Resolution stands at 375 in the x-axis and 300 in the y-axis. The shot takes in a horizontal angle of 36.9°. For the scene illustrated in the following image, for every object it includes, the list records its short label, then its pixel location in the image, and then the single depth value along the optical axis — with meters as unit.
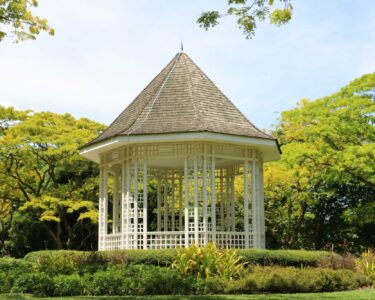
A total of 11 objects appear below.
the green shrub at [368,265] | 15.51
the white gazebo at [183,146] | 16.02
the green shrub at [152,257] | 14.36
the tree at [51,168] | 26.22
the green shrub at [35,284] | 12.50
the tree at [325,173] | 23.22
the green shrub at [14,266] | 14.24
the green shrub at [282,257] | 14.84
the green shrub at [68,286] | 12.41
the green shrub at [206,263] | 13.72
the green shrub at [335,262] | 15.69
